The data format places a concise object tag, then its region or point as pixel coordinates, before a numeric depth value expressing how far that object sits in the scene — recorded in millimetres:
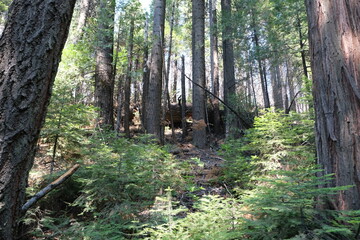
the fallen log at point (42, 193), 1926
